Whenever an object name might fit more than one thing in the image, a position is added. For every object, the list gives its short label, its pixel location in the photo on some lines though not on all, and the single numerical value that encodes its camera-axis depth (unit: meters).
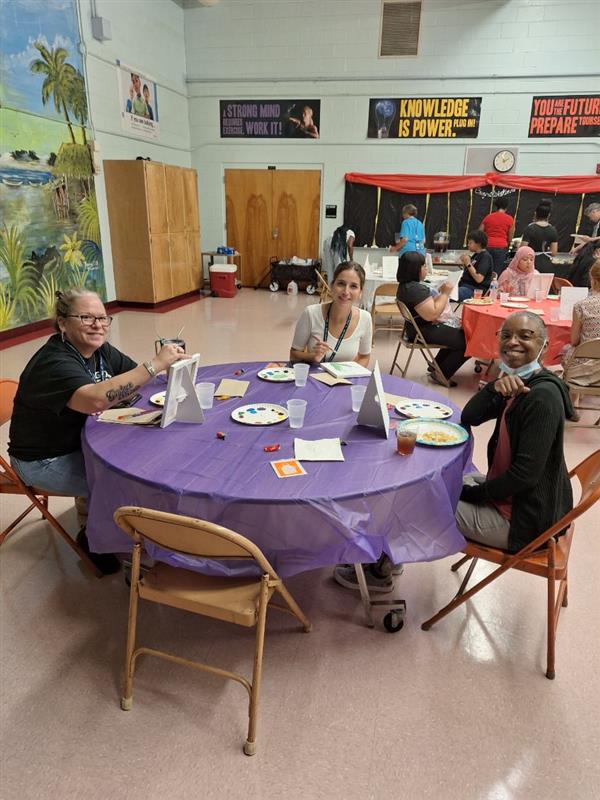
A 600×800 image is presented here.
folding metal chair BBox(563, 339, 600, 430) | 3.65
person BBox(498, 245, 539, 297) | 5.21
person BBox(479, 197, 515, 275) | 7.71
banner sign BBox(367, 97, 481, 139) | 8.88
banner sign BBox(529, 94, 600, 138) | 8.41
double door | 10.00
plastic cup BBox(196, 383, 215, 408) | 2.24
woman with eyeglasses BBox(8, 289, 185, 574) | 2.04
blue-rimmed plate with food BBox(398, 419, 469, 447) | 1.92
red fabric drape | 8.70
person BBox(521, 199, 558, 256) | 6.89
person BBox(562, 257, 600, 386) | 3.73
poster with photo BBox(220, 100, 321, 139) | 9.49
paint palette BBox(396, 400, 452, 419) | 2.17
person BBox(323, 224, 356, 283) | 8.80
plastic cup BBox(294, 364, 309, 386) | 2.48
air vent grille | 8.59
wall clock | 8.92
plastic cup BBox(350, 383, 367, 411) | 2.23
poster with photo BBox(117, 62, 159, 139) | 7.87
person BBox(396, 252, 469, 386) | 4.47
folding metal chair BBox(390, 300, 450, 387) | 4.68
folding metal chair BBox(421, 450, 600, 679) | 1.79
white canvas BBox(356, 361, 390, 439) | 1.98
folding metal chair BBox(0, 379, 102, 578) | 2.29
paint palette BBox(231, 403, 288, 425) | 2.10
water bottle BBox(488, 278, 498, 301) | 5.13
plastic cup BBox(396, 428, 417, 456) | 1.83
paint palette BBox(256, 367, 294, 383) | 2.59
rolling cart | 9.99
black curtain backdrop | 8.95
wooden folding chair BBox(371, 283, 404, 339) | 6.31
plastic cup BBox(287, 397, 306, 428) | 2.04
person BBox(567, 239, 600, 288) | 5.89
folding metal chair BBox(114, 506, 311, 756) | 1.43
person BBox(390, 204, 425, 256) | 7.66
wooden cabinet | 7.74
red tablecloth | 4.21
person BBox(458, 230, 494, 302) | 6.02
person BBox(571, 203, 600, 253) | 6.98
